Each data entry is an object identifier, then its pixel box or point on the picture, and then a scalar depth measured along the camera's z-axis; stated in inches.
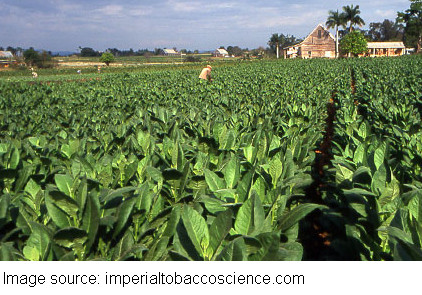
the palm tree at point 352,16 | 3654.0
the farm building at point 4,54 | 5883.9
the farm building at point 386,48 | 4164.4
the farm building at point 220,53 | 7042.3
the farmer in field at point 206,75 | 826.2
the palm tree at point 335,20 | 3685.0
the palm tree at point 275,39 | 4961.9
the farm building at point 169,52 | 7787.4
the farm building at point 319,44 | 3850.9
